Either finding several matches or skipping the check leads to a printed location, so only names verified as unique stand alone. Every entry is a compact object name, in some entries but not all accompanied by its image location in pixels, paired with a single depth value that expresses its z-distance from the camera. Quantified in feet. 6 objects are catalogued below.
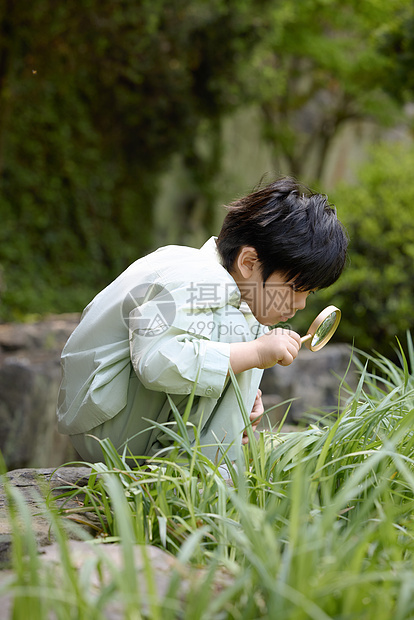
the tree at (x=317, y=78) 27.43
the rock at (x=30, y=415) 11.97
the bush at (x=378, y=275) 17.02
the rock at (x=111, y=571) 3.04
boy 5.42
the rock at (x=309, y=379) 13.96
